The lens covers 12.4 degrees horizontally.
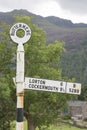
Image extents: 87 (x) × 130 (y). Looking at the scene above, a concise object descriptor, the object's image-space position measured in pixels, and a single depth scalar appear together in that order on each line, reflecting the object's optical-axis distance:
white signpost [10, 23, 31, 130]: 7.62
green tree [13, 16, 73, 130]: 31.13
